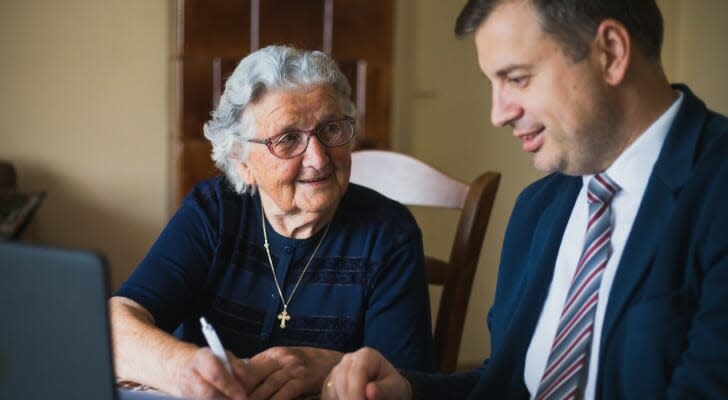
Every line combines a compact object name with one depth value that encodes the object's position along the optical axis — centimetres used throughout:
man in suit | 108
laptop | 75
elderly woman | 175
